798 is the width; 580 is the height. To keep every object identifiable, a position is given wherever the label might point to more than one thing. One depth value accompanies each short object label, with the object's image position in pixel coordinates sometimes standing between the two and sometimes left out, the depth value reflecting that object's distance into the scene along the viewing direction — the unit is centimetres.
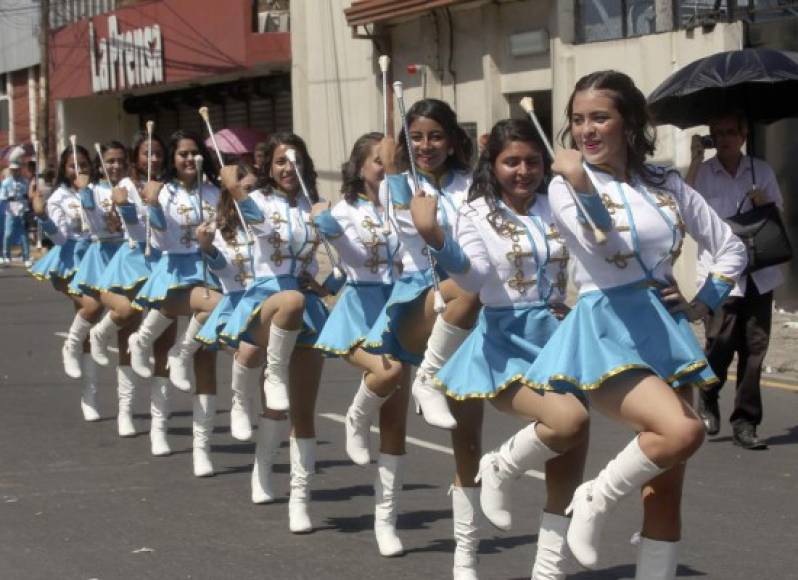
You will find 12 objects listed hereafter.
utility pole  3694
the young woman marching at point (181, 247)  1026
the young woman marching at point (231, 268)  916
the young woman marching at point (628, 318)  530
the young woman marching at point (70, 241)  1207
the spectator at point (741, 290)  1013
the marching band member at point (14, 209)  3091
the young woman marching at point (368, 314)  742
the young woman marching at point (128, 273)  1098
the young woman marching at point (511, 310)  587
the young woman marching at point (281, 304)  823
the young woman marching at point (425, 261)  696
